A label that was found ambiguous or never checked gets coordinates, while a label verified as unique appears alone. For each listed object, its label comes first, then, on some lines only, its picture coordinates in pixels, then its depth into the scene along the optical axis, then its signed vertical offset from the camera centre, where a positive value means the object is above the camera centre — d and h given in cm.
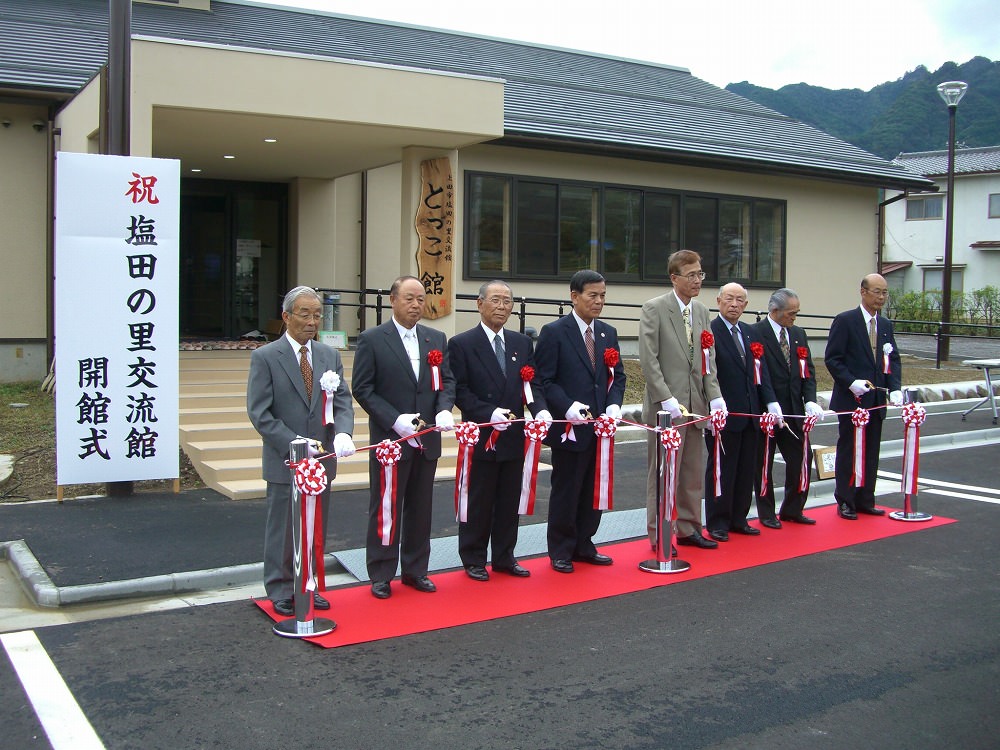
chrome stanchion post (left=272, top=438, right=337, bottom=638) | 532 -158
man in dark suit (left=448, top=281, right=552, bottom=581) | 644 -62
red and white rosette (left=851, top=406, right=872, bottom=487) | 833 -98
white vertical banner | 788 -3
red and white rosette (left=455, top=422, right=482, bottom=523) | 616 -95
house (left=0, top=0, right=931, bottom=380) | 1061 +223
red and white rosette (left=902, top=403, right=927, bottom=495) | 853 -105
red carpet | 561 -177
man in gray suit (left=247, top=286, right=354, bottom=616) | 557 -56
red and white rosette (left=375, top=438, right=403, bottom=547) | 589 -105
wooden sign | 1187 +116
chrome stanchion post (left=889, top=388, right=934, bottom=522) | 846 -166
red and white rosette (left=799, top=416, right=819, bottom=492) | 805 -109
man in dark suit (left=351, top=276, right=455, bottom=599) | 609 -59
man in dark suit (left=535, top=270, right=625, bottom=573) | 669 -52
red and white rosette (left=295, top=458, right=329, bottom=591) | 533 -110
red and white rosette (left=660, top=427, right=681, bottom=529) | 671 -109
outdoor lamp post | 1942 +307
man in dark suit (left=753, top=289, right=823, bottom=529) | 809 -47
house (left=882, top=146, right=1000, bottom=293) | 4050 +452
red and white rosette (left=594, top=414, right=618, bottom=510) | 661 -97
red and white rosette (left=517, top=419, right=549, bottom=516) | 635 -94
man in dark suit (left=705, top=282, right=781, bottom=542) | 767 -86
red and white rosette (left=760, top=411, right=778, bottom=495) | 772 -82
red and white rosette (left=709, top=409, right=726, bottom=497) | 723 -97
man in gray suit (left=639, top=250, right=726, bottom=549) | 714 -35
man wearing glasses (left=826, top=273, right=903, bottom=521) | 855 -44
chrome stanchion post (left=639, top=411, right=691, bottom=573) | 671 -147
